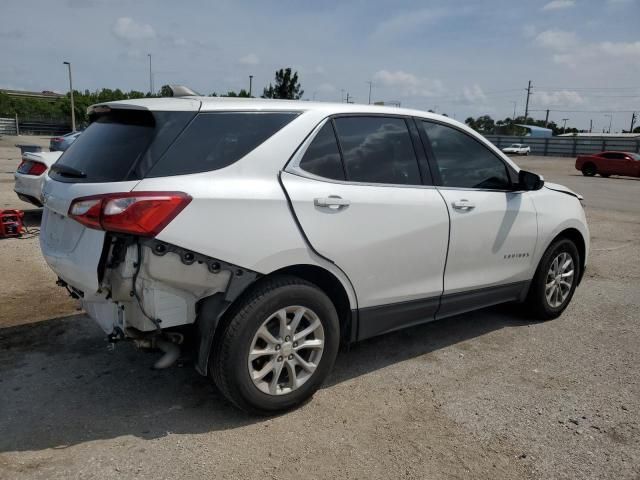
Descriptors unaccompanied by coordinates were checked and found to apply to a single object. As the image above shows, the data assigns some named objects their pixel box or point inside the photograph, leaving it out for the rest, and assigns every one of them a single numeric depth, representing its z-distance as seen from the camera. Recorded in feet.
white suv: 8.90
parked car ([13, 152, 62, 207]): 26.94
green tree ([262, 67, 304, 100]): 101.50
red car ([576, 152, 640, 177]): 93.09
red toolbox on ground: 24.29
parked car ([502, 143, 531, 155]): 186.36
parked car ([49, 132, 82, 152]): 53.24
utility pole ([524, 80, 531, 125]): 301.02
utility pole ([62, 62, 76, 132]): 191.75
